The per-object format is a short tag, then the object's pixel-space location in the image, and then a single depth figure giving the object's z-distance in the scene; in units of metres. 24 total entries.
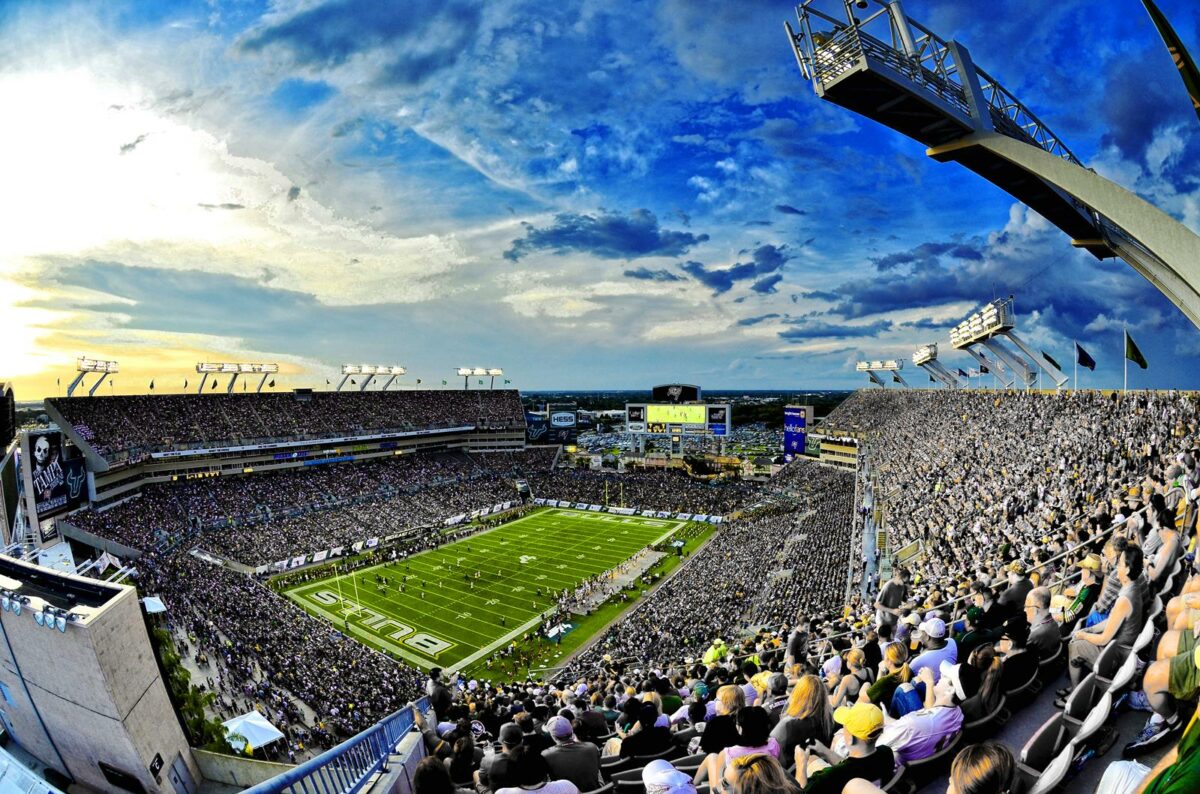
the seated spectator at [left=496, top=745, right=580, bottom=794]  4.21
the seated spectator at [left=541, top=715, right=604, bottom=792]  4.87
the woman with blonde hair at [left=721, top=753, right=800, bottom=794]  2.97
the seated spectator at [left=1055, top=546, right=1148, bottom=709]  5.25
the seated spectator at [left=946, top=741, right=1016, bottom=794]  2.71
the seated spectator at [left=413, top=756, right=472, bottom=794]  3.98
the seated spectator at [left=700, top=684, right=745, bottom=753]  4.65
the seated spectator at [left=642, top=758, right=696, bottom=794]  3.76
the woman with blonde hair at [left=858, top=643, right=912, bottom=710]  5.36
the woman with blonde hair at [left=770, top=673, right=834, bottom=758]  4.75
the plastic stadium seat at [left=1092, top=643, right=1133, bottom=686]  5.00
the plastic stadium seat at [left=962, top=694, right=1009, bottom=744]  4.93
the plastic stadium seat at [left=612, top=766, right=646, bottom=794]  5.25
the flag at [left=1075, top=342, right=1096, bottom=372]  25.75
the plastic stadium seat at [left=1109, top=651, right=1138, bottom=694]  4.61
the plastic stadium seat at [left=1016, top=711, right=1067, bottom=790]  4.23
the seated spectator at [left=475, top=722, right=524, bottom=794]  4.37
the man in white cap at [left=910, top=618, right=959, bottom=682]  5.89
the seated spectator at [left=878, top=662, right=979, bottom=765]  4.39
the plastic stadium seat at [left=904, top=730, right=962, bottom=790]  4.48
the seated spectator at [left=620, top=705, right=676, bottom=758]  5.68
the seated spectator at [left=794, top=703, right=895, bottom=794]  3.44
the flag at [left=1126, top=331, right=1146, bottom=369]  21.20
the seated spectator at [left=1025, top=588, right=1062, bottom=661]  6.04
